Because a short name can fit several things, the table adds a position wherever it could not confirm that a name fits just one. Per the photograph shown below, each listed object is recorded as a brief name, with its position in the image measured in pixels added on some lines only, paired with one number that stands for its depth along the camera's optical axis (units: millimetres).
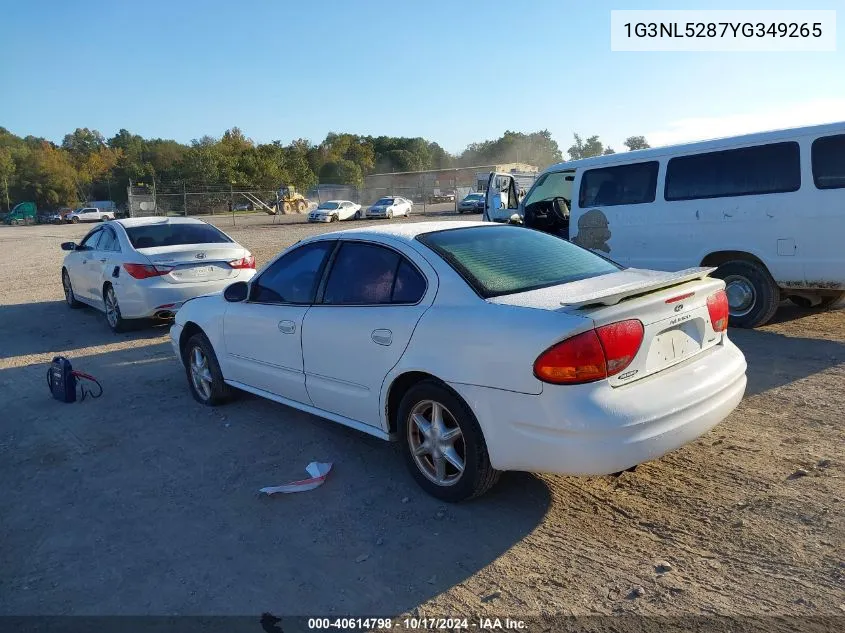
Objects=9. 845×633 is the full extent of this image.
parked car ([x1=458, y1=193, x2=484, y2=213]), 41062
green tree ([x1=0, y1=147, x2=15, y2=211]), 77000
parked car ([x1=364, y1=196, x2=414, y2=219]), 42688
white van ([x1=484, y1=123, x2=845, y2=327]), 6500
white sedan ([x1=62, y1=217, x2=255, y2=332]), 8337
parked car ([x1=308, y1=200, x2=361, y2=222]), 40594
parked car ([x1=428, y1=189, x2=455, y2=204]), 61328
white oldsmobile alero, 3068
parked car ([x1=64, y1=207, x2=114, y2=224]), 57544
